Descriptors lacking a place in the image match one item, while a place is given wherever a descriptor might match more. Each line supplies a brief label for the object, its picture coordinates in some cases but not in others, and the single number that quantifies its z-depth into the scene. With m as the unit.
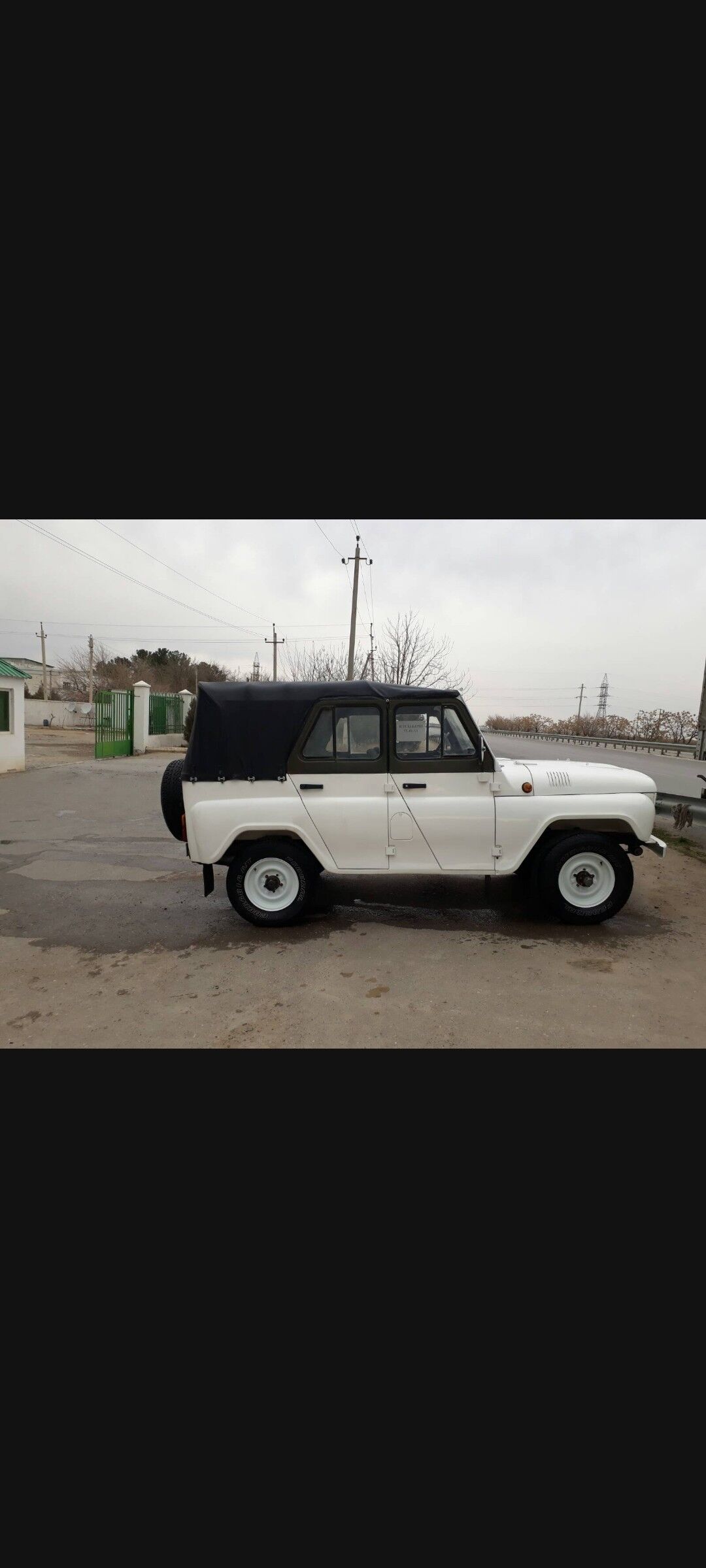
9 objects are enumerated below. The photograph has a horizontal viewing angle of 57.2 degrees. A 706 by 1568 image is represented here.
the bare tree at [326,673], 31.64
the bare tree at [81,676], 62.12
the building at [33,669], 62.99
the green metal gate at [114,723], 19.69
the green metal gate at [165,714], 23.48
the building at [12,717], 14.98
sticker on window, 5.37
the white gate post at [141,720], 21.45
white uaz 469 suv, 5.30
